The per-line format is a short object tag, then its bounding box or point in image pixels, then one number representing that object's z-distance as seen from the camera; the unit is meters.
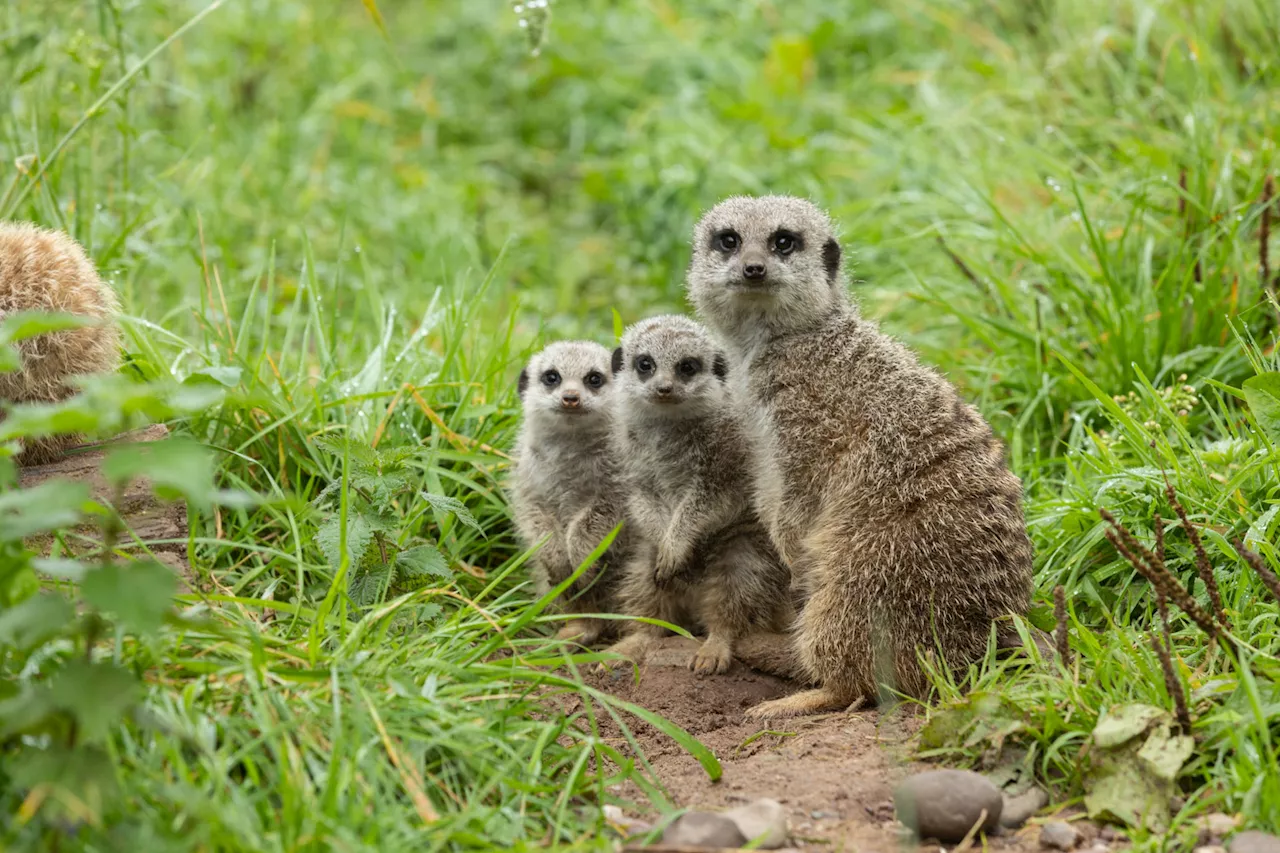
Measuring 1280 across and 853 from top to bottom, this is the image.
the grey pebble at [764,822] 5.46
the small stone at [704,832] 5.40
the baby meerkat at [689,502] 8.66
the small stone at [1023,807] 5.82
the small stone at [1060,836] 5.59
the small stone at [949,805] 5.62
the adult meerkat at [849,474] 7.34
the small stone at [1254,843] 5.13
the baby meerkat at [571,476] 9.02
